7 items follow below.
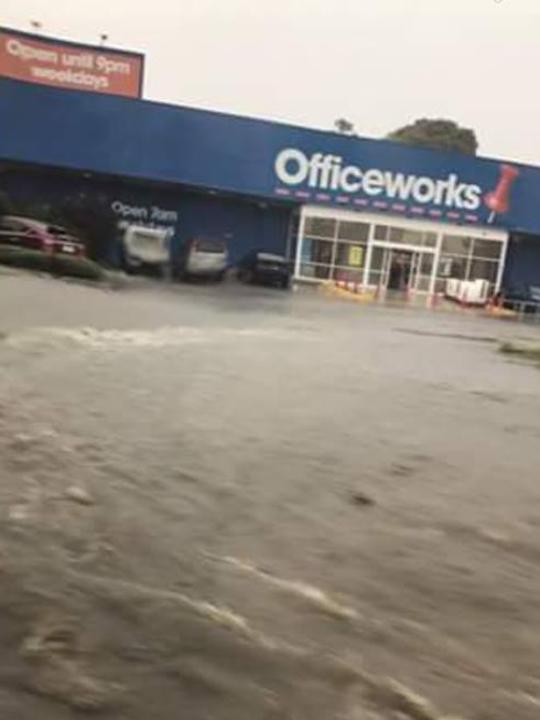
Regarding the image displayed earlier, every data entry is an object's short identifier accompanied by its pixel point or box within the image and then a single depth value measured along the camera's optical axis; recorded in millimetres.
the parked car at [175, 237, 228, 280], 41188
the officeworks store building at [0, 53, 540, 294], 43406
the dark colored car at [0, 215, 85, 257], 35188
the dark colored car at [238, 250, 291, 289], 42438
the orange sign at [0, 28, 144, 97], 53500
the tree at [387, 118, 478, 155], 84062
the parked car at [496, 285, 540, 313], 45906
